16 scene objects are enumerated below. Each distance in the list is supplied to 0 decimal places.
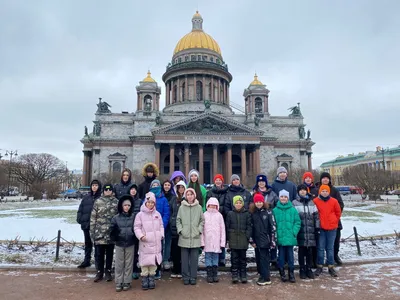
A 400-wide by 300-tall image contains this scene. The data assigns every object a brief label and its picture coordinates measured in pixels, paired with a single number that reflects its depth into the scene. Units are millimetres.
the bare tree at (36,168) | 53375
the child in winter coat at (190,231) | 6121
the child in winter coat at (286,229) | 6250
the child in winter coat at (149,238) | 5824
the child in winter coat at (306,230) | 6445
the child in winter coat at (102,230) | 6184
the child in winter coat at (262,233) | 6133
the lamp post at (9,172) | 50912
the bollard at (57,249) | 7551
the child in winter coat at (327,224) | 6676
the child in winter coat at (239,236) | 6160
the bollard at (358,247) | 8133
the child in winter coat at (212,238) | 6188
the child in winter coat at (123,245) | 5812
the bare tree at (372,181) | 31438
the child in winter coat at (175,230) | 6477
